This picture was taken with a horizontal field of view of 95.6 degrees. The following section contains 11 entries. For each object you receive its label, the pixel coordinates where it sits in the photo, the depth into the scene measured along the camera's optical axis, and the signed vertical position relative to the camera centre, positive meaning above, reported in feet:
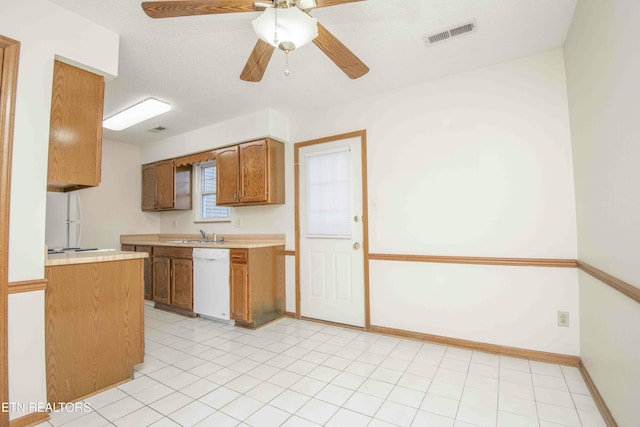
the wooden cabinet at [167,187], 14.97 +2.11
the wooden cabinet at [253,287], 10.57 -2.34
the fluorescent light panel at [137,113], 10.52 +4.36
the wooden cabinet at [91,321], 5.82 -2.06
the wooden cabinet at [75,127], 6.09 +2.22
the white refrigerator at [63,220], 10.07 +0.29
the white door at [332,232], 10.47 -0.33
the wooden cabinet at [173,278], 12.19 -2.27
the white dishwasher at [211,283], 11.10 -2.26
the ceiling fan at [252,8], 4.44 +3.43
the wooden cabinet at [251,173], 11.62 +2.15
